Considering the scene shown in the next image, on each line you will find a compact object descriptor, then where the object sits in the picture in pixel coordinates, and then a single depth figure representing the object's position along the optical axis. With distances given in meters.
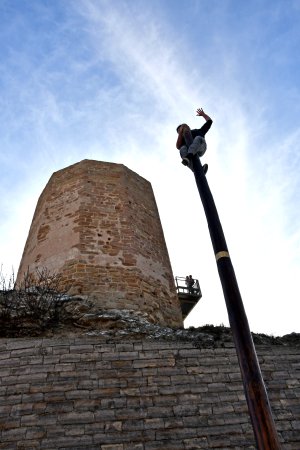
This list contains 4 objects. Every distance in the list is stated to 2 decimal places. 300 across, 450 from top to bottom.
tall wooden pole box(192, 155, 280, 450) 2.58
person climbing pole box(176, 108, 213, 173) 4.06
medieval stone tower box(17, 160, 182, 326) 8.51
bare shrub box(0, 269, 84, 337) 6.54
